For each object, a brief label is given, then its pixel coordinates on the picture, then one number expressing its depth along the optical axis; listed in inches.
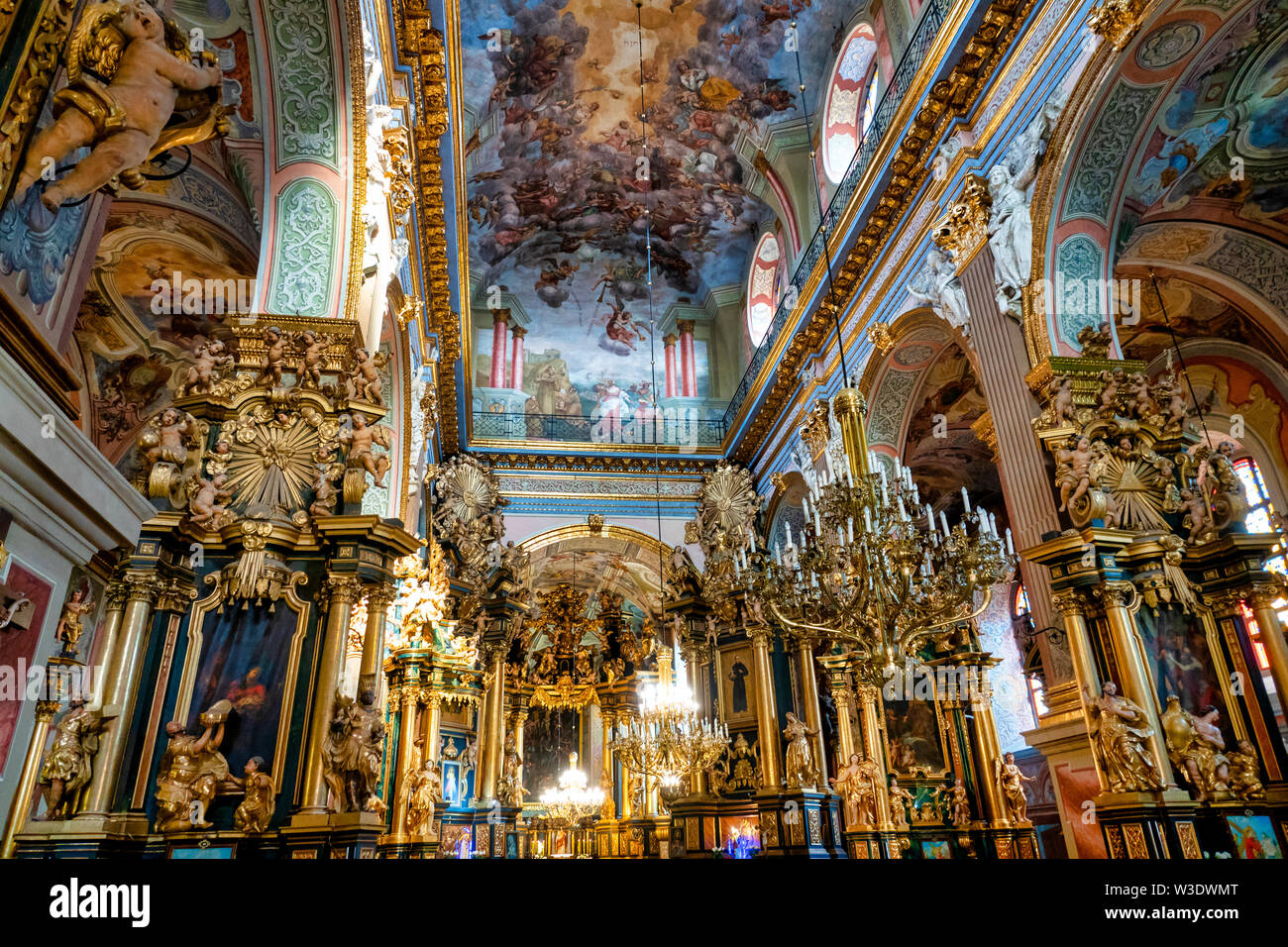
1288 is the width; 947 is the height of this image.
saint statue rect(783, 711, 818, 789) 477.1
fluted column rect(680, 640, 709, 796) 572.4
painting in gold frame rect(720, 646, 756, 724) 537.6
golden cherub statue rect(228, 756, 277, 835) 205.8
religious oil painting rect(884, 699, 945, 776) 440.1
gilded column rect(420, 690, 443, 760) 528.7
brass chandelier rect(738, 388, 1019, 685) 228.5
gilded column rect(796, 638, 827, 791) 499.2
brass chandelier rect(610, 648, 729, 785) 480.4
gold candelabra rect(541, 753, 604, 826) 813.2
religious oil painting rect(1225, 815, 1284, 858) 213.8
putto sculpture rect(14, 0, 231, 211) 99.9
